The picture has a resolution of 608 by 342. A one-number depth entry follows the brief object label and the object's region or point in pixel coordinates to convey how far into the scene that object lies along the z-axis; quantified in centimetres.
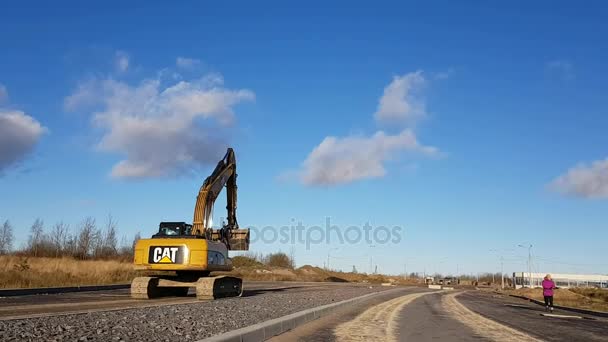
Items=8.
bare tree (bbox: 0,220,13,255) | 6479
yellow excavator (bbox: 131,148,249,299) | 2083
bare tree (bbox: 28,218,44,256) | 6692
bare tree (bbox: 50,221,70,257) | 6861
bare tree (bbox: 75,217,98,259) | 7000
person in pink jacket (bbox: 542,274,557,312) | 2527
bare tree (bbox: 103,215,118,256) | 7518
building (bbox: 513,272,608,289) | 13368
